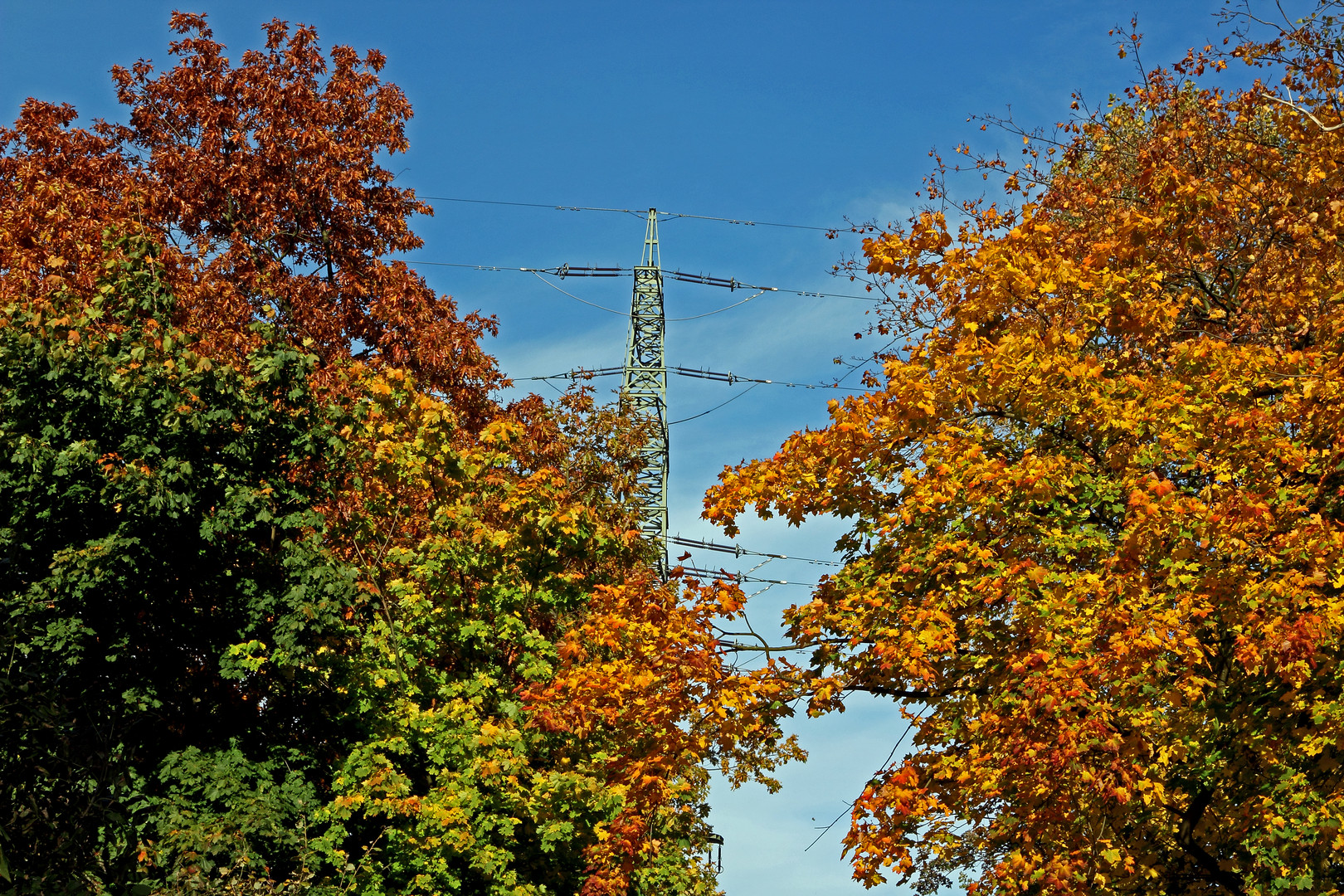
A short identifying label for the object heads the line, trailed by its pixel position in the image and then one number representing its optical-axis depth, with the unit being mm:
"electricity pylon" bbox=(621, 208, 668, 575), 29697
